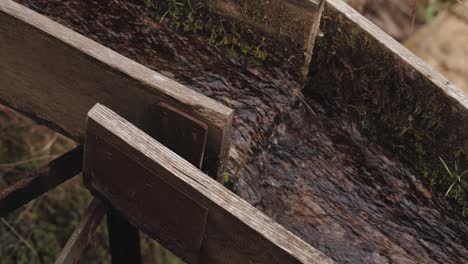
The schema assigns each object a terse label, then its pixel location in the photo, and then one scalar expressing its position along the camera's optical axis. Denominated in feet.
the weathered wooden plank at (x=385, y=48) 8.72
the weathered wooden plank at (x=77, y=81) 6.71
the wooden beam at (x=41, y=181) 7.76
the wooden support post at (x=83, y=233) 7.43
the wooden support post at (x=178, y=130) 6.72
